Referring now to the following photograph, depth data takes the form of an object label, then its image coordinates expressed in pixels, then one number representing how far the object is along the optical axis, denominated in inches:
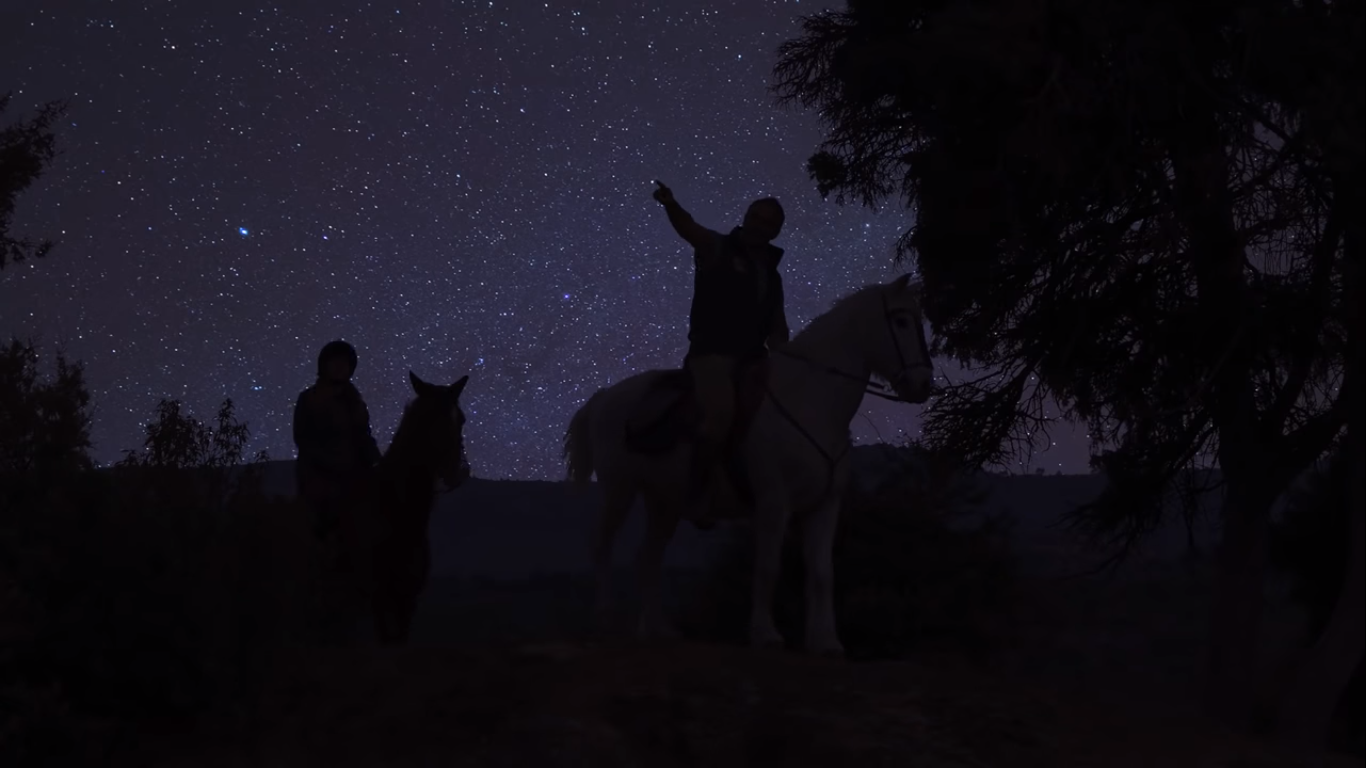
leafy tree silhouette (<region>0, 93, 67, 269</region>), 629.3
